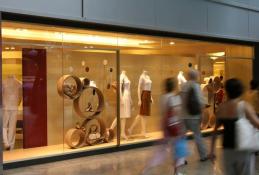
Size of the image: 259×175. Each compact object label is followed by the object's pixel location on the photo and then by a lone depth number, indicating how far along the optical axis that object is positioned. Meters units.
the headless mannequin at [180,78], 11.92
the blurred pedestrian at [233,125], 4.30
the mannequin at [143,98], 11.34
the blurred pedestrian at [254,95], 7.27
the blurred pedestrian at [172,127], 6.30
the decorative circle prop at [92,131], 10.04
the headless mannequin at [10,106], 8.93
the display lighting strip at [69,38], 8.38
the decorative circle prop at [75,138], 9.65
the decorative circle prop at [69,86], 9.55
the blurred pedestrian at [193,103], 7.48
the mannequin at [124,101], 10.66
